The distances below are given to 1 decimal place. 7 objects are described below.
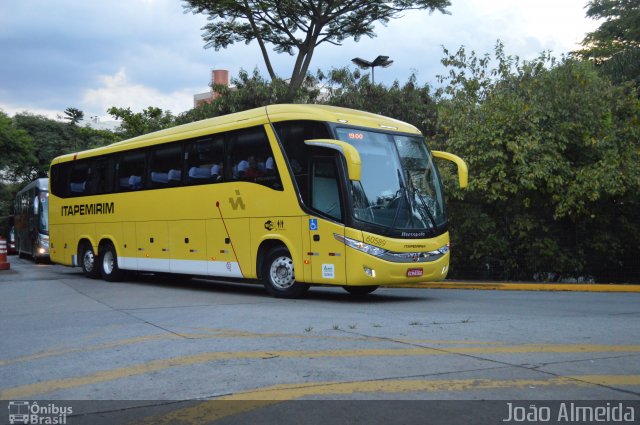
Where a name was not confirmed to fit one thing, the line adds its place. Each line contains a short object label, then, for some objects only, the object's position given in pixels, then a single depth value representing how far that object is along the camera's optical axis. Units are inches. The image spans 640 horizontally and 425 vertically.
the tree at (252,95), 1125.1
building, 2647.6
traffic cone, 944.1
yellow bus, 477.4
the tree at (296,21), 1150.3
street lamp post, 1180.5
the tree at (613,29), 1367.0
